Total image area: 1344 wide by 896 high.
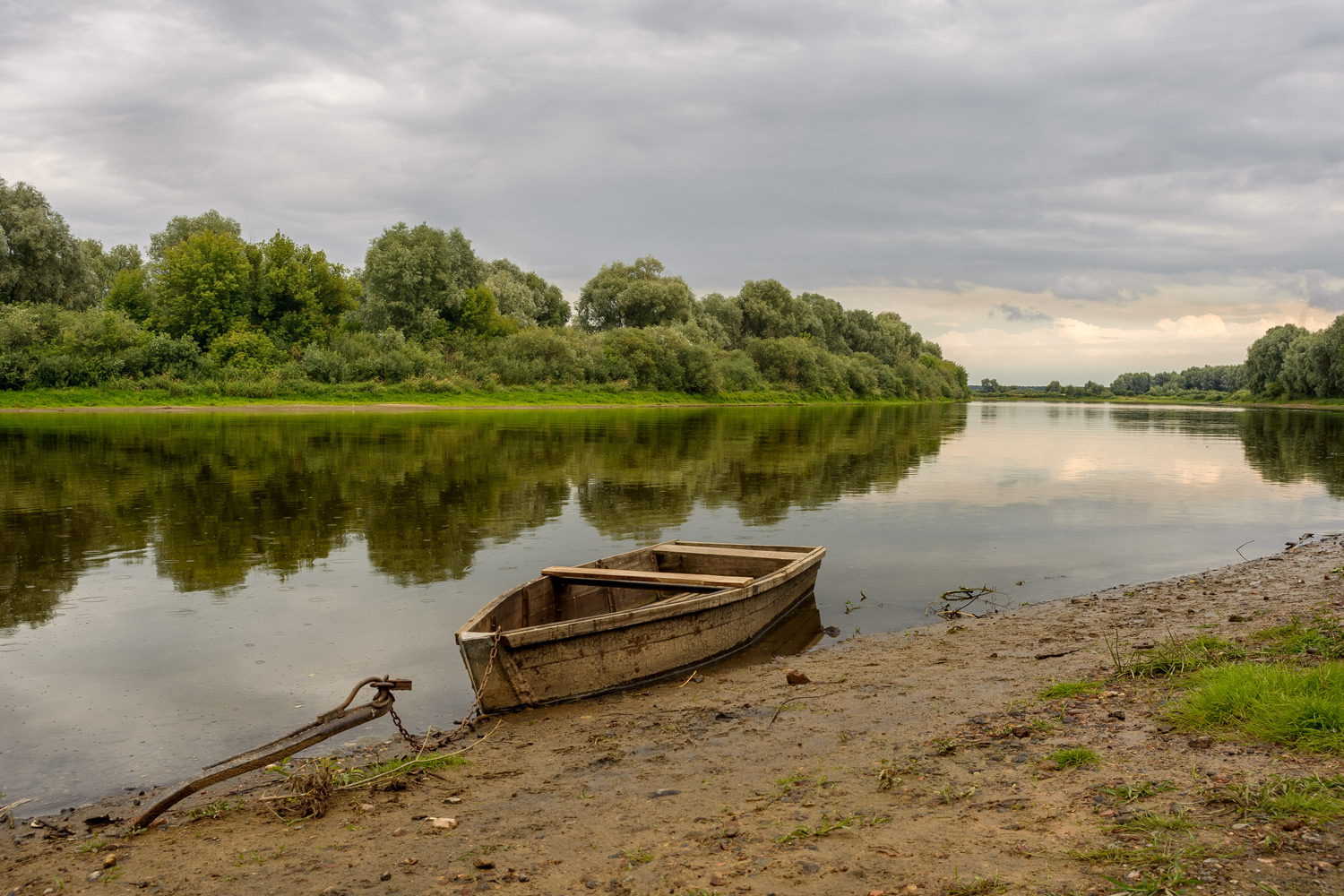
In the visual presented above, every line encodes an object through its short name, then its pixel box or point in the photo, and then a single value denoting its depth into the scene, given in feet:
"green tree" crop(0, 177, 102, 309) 190.19
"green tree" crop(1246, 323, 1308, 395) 392.47
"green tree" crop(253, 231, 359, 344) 221.25
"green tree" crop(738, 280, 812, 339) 355.15
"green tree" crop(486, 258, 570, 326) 298.35
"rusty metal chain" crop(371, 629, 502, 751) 22.25
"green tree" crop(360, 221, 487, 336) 245.45
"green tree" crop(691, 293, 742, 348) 332.60
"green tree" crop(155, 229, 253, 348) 209.46
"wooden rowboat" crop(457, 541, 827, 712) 25.41
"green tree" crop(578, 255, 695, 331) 310.86
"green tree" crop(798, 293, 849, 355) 400.26
